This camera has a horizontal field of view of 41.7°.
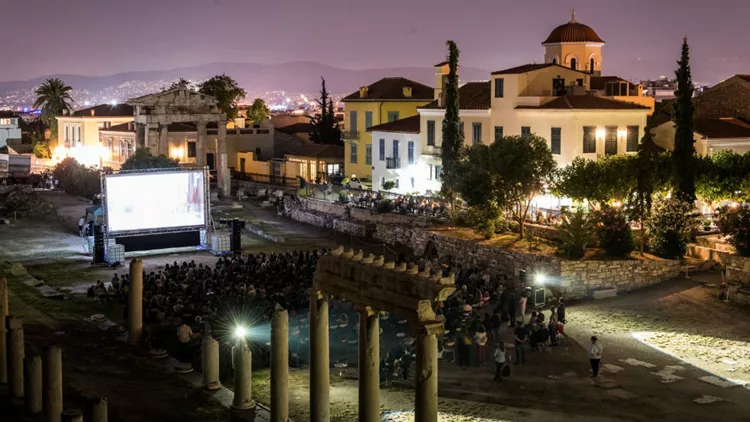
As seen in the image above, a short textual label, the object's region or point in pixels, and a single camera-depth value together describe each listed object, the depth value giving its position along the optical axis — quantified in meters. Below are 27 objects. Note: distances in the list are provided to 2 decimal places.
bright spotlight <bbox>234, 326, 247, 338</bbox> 24.38
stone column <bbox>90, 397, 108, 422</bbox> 19.28
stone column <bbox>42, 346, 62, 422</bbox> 21.02
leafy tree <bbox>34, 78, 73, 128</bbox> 103.31
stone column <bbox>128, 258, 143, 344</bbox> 29.53
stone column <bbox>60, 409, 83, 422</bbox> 18.08
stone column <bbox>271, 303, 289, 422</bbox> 20.92
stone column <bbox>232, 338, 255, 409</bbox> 22.86
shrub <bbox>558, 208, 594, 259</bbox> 36.38
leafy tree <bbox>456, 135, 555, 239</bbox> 41.78
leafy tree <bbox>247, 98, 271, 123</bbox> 109.00
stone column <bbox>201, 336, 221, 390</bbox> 24.53
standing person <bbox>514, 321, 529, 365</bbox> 26.70
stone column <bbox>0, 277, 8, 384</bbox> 25.52
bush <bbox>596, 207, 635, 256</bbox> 36.62
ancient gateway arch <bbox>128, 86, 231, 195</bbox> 70.94
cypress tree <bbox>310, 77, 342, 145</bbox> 88.12
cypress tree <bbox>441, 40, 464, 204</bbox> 48.31
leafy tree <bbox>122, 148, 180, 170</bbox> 62.12
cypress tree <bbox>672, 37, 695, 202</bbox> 39.97
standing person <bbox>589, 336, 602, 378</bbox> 25.45
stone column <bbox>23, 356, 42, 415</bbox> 22.19
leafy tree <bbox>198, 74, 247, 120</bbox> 96.75
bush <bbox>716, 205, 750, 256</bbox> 33.94
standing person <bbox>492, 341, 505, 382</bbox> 25.22
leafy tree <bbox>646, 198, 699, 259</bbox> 36.78
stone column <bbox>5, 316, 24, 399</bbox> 23.77
